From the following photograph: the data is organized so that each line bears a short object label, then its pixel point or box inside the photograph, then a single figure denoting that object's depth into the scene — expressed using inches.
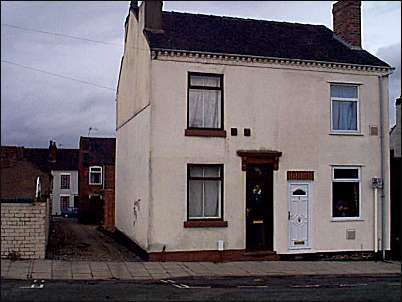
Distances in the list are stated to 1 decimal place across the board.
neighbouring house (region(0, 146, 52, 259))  669.3
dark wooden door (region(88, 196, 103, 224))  1544.0
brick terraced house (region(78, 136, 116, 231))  1578.5
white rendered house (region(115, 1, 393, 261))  735.7
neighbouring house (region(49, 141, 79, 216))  1787.6
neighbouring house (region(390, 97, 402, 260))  821.9
